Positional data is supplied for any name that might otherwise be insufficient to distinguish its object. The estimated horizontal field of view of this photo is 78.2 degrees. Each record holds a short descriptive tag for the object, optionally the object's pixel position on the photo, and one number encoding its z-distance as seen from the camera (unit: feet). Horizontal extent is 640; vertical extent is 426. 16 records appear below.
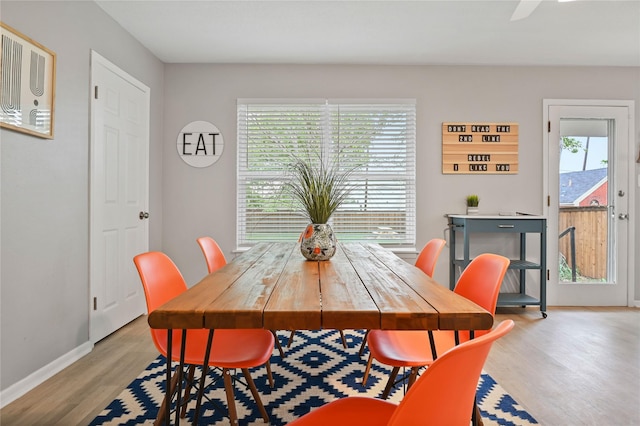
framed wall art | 6.66
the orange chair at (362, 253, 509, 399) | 5.17
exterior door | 13.69
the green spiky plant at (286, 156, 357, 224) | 6.44
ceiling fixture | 9.45
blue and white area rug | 6.26
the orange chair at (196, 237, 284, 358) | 7.71
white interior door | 9.60
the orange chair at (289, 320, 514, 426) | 2.28
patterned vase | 6.50
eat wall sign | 13.61
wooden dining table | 3.47
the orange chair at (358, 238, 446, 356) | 7.63
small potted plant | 13.33
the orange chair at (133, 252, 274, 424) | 5.04
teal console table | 12.28
